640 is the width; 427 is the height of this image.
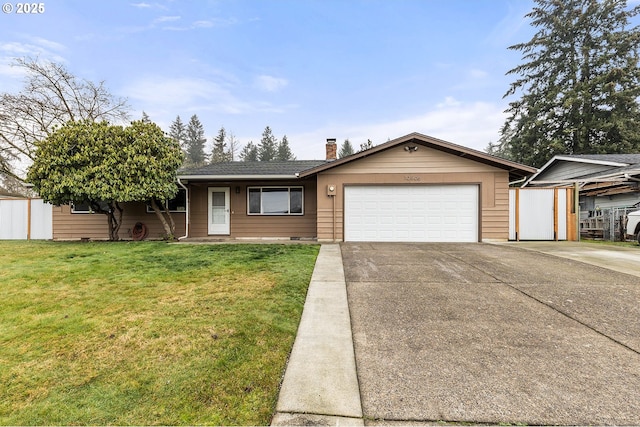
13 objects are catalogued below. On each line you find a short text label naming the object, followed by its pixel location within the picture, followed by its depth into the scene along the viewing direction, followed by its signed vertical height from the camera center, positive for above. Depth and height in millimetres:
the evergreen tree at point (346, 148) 50562 +12781
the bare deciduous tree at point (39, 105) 14086 +6152
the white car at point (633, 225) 8453 -237
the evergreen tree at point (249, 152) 47588 +11418
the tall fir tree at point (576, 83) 19609 +10352
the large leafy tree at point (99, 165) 7871 +1514
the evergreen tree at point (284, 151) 45531 +11020
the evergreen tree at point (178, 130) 50969 +16400
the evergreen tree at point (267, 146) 46344 +12310
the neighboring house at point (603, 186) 10273 +1304
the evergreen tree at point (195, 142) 47938 +13500
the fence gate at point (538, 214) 9156 +108
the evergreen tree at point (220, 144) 43325 +11703
